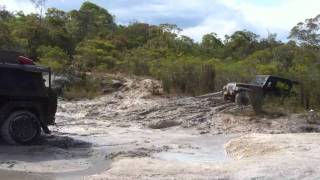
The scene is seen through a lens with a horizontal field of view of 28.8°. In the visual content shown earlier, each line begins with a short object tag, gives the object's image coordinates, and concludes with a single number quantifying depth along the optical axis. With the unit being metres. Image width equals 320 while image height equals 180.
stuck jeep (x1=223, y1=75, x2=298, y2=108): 22.73
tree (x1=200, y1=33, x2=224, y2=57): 50.56
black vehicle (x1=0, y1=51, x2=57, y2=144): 13.62
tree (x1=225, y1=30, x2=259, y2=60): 52.64
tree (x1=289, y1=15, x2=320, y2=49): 42.50
